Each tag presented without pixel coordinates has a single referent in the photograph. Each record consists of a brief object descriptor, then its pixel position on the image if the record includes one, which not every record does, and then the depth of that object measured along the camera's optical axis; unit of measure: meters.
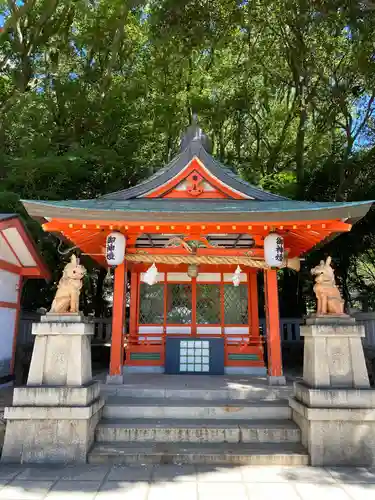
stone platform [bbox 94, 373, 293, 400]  7.28
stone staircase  5.51
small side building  9.10
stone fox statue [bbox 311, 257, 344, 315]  6.38
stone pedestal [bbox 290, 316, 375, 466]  5.54
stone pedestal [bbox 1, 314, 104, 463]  5.52
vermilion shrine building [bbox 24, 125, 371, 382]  7.75
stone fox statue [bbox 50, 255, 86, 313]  6.36
